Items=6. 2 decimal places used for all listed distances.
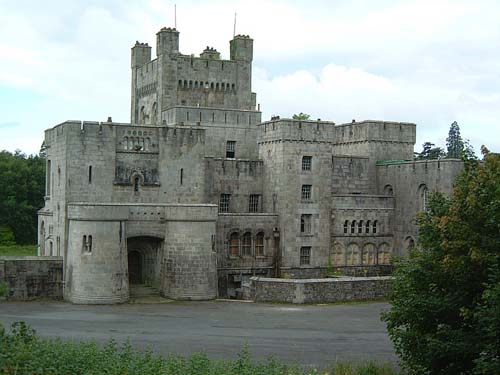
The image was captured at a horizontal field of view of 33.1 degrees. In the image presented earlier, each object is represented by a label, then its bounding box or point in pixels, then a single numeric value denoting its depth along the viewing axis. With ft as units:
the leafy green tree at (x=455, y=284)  82.23
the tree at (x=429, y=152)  385.07
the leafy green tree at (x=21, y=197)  281.74
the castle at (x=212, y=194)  156.56
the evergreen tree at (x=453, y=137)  413.18
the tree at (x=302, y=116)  274.98
